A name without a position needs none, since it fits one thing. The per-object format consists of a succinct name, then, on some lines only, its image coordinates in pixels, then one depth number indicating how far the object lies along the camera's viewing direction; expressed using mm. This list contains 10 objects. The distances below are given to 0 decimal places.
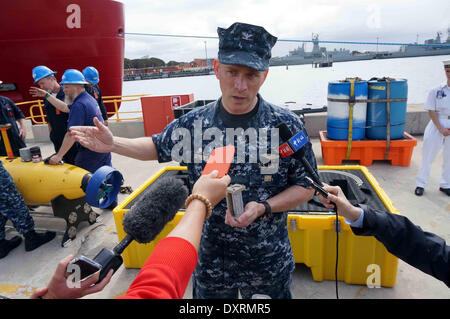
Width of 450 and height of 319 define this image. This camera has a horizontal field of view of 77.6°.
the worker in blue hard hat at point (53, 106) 4262
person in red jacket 840
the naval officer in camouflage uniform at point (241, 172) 1736
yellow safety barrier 9172
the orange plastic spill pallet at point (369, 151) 5641
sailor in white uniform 4281
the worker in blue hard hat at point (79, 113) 3689
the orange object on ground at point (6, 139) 4057
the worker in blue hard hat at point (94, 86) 5625
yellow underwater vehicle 3602
